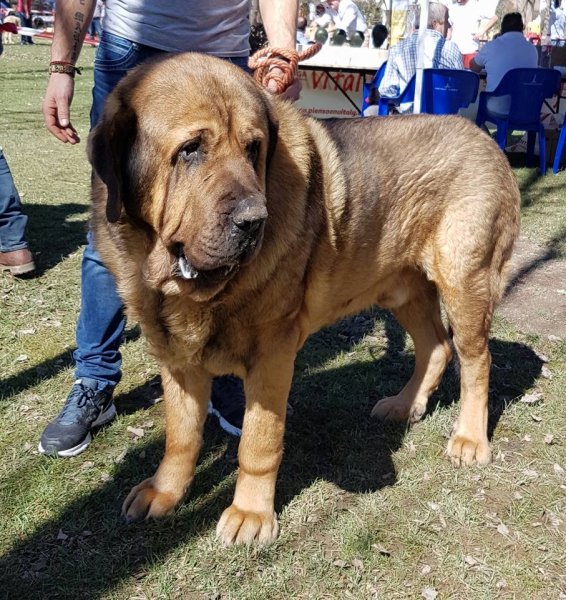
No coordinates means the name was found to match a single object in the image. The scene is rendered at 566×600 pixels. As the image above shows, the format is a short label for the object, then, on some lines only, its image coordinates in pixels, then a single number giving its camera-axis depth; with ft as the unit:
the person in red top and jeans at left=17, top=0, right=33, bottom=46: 94.02
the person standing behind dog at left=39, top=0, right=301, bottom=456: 9.03
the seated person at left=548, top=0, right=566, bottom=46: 54.75
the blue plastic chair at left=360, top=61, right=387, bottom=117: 29.86
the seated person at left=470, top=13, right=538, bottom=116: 30.55
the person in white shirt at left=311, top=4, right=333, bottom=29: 54.70
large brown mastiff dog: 6.70
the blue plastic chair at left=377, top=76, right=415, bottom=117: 27.43
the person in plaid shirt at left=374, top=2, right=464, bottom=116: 27.37
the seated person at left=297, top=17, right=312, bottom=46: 37.86
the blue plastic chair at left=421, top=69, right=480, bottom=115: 26.40
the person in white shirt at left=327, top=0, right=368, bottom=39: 53.93
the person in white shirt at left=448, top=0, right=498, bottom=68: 43.04
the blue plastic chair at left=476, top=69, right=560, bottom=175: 28.45
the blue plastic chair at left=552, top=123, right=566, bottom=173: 29.71
